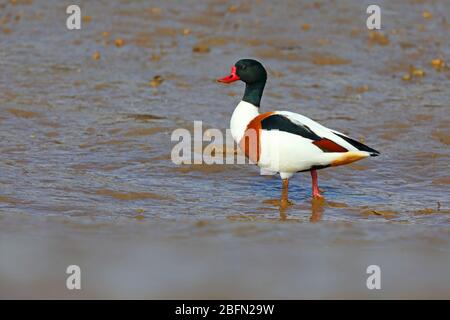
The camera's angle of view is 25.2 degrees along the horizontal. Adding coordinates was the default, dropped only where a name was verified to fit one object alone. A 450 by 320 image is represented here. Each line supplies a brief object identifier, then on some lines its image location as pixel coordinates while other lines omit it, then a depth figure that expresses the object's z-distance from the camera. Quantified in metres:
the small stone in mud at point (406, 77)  12.76
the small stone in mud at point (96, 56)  13.24
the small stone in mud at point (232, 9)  14.91
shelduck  8.18
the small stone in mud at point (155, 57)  13.30
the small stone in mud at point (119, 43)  13.81
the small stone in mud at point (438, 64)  13.19
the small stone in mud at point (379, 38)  14.03
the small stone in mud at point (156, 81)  12.40
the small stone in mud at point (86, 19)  14.54
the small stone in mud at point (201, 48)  13.60
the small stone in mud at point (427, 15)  14.89
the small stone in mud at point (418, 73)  12.92
